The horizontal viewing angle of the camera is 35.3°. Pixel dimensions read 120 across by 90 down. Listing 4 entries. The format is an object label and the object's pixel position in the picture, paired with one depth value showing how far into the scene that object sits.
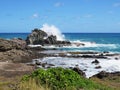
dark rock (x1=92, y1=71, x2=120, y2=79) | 16.62
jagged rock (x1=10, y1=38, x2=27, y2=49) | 36.54
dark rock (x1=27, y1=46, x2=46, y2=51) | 39.75
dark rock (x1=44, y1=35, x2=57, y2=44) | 50.16
